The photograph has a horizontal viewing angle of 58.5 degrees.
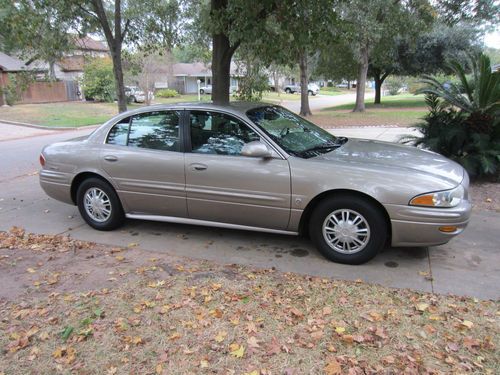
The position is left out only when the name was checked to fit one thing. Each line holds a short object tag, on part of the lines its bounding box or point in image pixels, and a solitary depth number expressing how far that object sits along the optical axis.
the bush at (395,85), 57.65
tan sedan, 4.13
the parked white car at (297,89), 60.76
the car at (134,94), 36.40
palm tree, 7.62
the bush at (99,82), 34.91
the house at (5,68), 30.45
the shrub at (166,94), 47.03
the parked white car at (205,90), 58.19
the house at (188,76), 60.22
